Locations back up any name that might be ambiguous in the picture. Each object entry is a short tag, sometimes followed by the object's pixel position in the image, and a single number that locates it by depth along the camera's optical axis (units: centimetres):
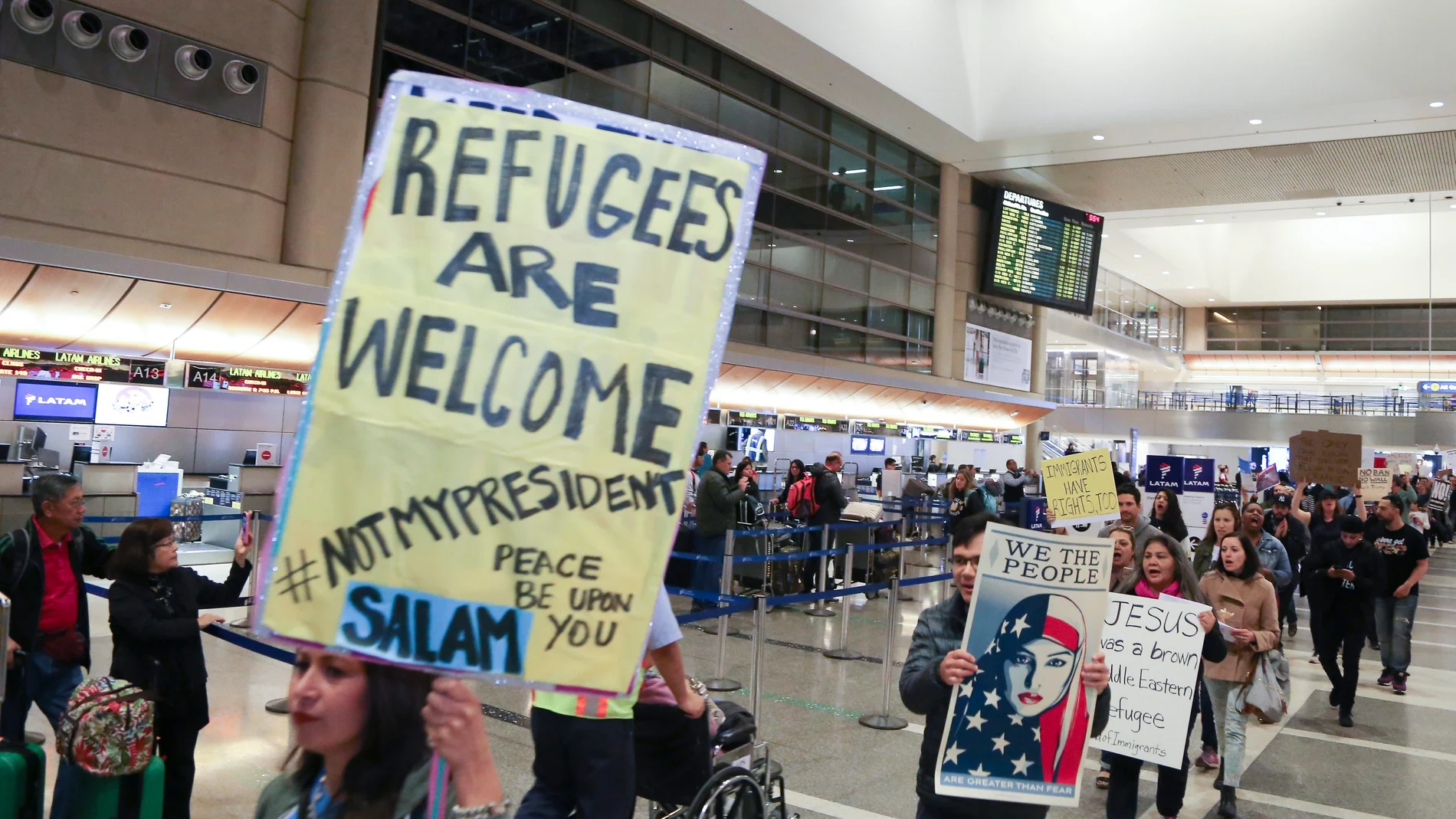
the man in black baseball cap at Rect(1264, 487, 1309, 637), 1039
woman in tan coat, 542
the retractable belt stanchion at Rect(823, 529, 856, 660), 897
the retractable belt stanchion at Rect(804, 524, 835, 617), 1131
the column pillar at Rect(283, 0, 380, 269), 1048
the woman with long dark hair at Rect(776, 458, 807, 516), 1396
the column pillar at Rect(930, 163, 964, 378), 2092
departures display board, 2105
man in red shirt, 433
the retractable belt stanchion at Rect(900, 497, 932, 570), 1552
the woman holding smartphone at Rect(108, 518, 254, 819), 389
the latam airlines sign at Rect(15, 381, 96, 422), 1496
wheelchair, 353
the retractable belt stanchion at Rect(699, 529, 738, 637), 777
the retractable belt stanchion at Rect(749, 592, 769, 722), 613
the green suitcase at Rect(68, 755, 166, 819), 379
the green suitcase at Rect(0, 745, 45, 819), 369
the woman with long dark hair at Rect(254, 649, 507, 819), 160
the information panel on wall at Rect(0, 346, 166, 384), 966
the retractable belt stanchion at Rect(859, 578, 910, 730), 681
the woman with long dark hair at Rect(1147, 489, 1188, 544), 797
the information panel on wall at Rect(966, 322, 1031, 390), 2173
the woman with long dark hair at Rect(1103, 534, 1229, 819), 456
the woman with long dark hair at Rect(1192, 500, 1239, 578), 664
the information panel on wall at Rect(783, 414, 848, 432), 1858
